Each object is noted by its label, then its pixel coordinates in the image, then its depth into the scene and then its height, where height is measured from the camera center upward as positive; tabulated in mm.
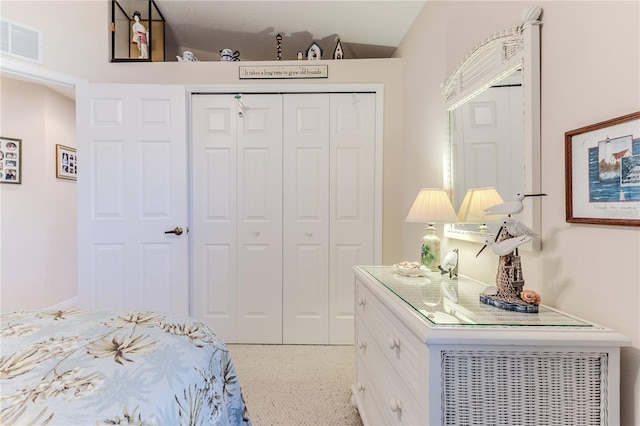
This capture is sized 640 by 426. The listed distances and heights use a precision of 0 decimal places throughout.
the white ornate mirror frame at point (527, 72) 1068 +550
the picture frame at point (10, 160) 2857 +467
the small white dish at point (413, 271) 1448 -300
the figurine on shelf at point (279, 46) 2592 +1440
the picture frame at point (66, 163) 3242 +518
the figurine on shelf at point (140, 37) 2461 +1439
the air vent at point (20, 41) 2051 +1183
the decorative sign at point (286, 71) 2504 +1170
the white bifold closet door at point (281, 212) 2537 -24
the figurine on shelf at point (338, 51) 2553 +1369
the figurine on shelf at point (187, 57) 2553 +1312
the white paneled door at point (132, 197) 2359 +91
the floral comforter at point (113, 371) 650 -422
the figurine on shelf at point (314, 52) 2569 +1368
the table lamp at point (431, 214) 1478 -20
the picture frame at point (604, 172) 765 +110
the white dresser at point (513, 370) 769 -429
